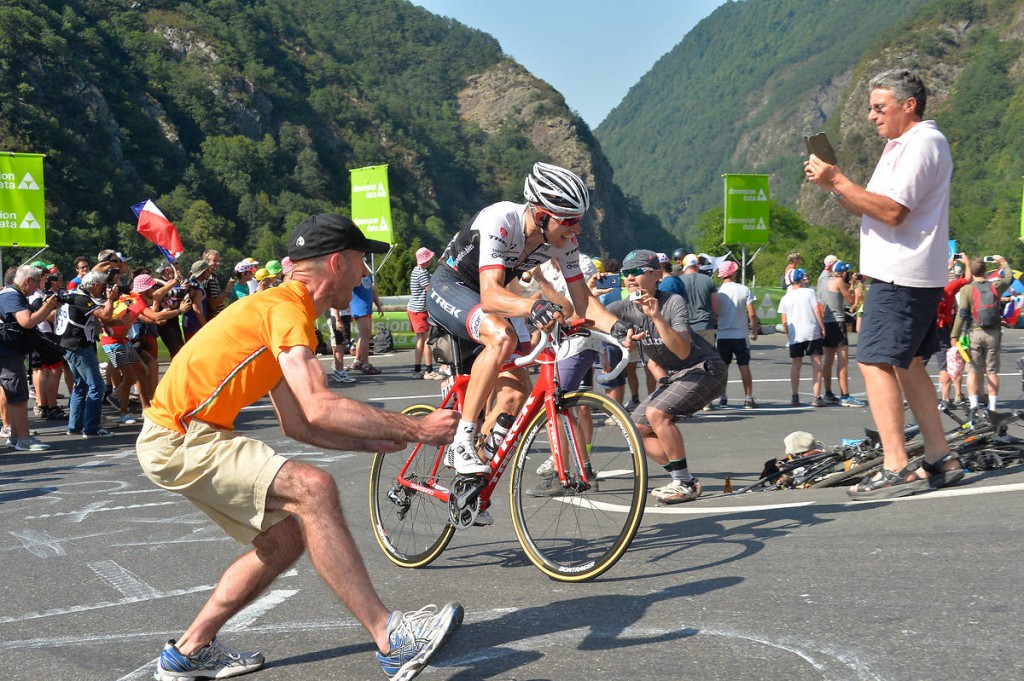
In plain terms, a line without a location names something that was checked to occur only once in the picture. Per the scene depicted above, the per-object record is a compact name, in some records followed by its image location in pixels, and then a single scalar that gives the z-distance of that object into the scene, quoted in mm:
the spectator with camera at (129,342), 12586
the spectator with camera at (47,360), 12031
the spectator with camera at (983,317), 13297
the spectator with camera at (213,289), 14961
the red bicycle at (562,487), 4965
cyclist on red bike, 5320
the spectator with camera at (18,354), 11008
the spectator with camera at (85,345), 11766
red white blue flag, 16766
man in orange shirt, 3643
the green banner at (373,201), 25047
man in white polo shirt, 6285
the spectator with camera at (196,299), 14320
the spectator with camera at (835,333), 14594
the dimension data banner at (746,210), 31484
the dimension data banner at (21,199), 19375
